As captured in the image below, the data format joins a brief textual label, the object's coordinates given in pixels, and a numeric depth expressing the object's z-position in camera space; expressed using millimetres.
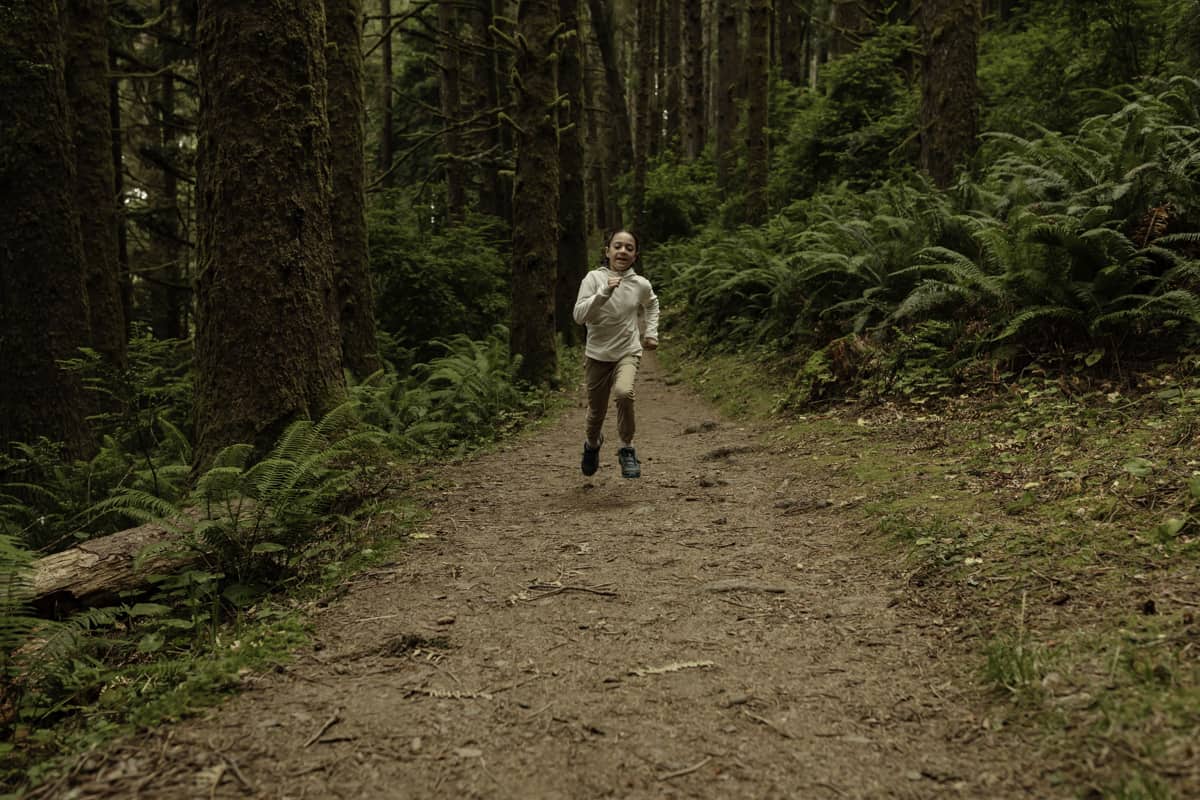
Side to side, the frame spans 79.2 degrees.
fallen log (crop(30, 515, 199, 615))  3891
